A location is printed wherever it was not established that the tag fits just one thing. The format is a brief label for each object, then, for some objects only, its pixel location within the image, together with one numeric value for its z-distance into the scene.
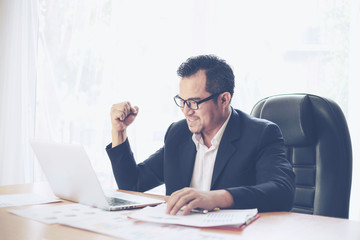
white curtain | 3.65
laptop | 1.21
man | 1.51
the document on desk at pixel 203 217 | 1.00
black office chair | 1.52
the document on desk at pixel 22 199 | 1.33
